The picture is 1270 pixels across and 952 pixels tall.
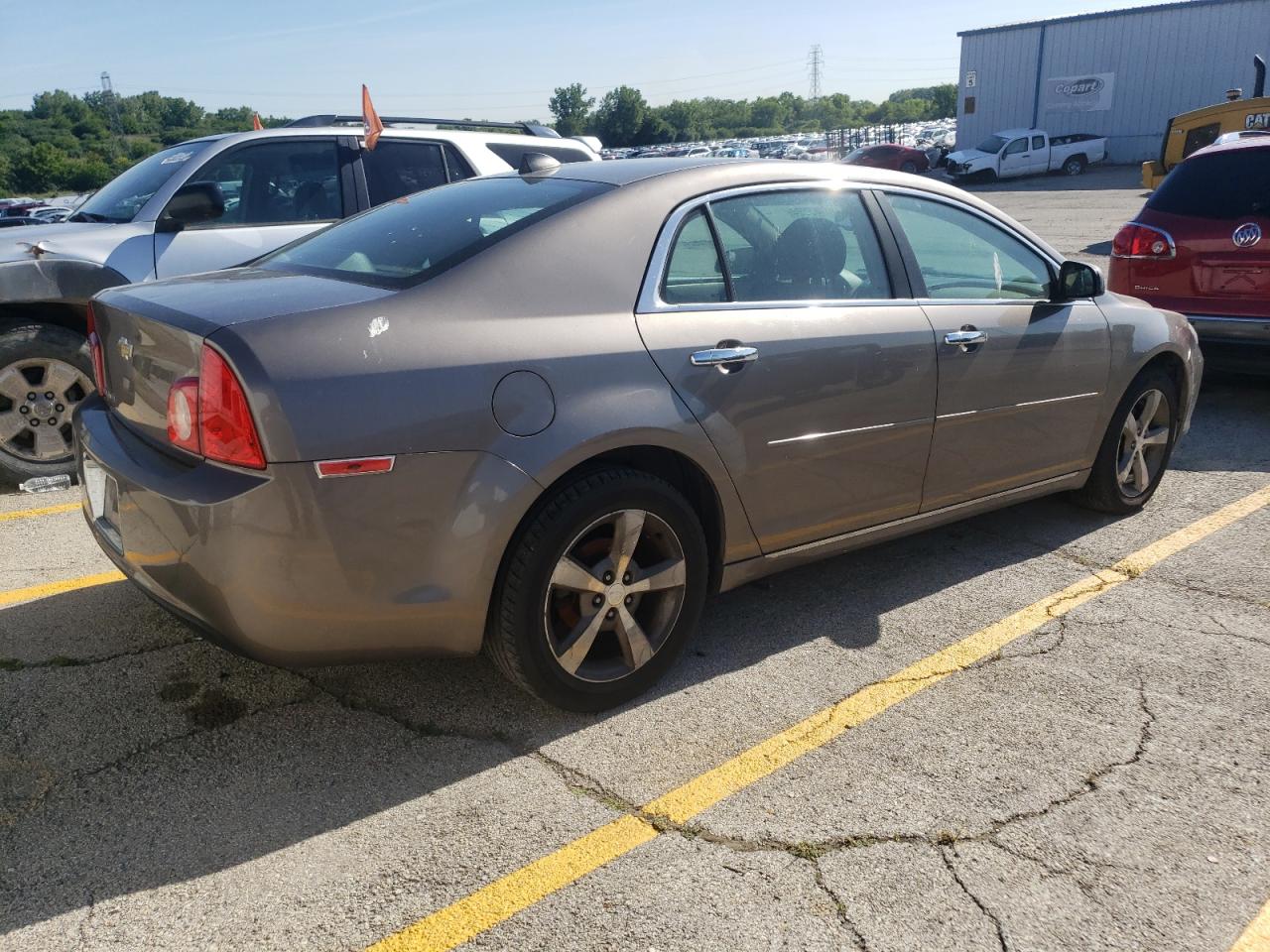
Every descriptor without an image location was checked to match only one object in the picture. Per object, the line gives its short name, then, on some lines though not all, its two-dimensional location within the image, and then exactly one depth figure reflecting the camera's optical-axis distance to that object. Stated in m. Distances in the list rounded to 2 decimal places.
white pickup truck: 35.28
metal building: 37.22
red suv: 6.53
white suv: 5.43
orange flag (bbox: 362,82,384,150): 6.27
